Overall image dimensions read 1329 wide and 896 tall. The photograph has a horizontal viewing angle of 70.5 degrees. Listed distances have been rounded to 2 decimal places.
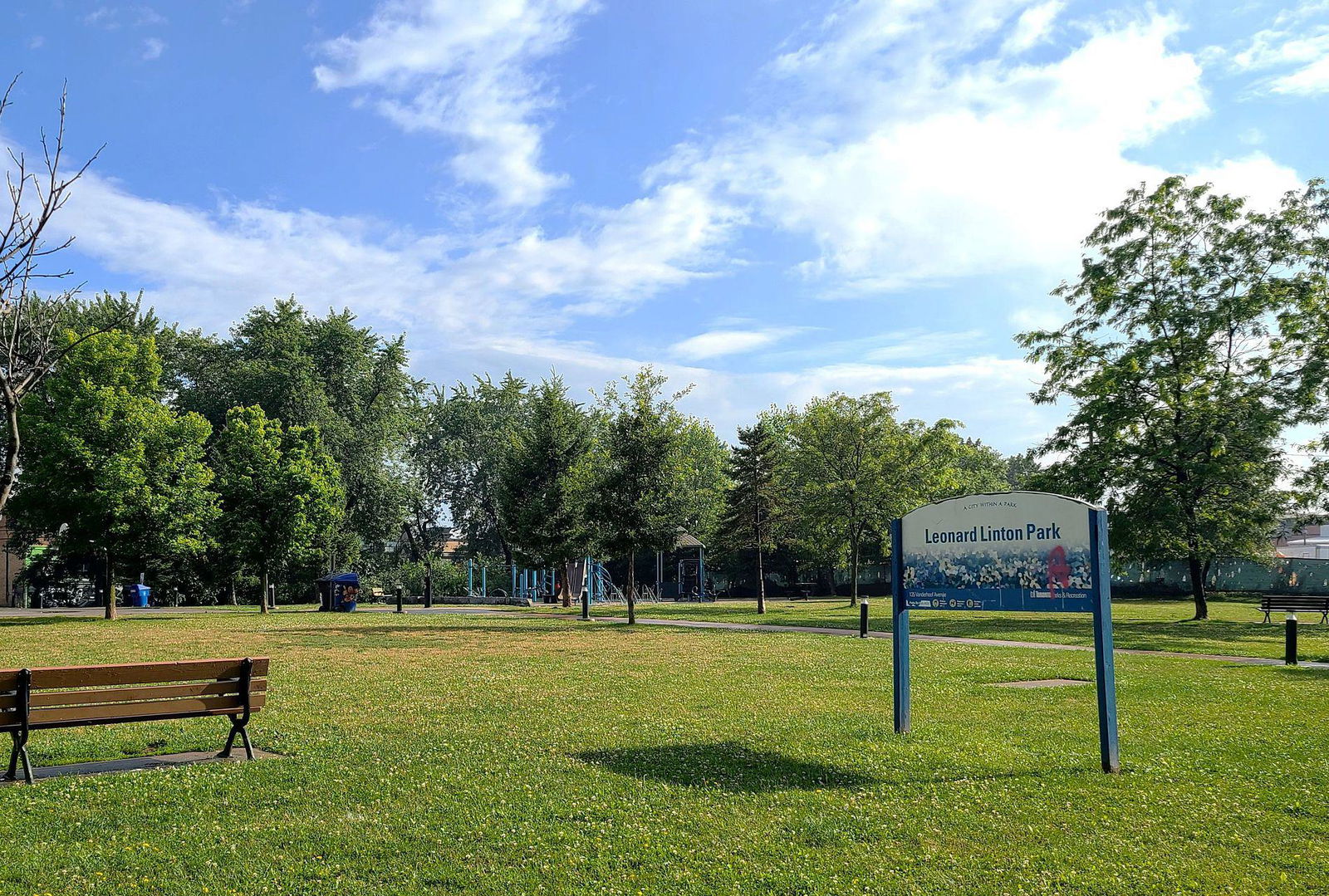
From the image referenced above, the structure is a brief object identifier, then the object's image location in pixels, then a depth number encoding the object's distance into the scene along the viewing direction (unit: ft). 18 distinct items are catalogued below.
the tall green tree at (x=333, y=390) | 169.07
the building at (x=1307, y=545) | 241.55
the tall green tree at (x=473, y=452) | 233.14
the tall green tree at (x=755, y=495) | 135.03
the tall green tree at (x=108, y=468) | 96.84
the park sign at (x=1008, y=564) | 28.07
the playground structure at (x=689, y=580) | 192.75
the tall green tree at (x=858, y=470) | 143.84
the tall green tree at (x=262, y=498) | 123.54
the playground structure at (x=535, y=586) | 164.14
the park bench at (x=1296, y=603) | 90.17
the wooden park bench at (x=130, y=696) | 24.66
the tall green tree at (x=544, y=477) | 139.95
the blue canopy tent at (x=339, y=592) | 129.04
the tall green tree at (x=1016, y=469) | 345.92
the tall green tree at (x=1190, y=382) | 101.81
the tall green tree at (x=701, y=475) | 102.37
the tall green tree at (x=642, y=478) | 100.78
